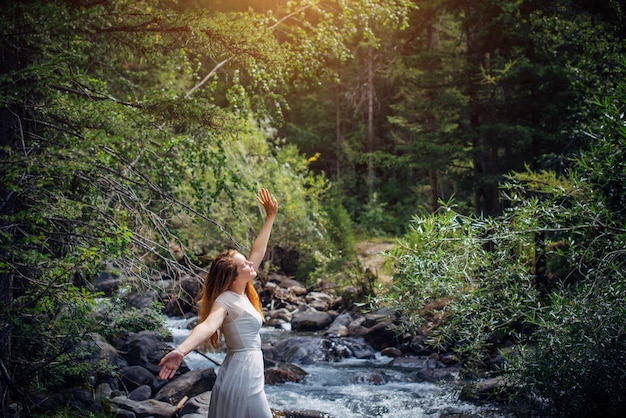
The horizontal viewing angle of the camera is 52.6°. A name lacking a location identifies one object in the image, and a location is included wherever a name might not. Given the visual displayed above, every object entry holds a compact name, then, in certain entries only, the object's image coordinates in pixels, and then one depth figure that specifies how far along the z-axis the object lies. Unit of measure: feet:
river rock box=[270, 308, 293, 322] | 52.85
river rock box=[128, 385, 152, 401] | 28.09
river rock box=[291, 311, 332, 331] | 49.03
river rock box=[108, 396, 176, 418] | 24.25
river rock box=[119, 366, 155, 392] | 29.89
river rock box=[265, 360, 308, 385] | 34.37
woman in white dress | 13.30
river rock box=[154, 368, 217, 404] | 28.45
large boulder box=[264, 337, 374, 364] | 40.40
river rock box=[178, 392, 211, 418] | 24.64
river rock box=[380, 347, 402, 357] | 40.96
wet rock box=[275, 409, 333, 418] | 27.53
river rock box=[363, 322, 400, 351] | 43.14
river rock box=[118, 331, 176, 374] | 33.27
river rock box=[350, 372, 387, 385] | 34.71
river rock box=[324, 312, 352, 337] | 46.50
